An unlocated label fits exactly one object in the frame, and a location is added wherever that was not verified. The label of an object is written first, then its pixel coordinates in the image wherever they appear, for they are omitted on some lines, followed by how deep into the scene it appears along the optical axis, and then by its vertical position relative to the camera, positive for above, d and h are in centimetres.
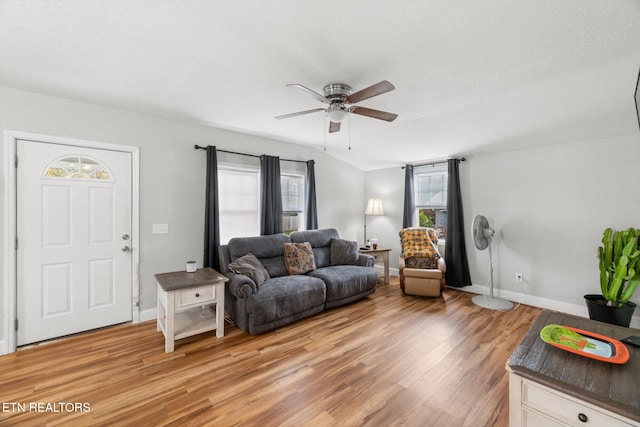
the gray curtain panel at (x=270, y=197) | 403 +31
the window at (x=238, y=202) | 382 +24
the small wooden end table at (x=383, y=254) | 473 -69
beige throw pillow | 371 -60
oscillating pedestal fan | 368 -39
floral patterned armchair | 391 -77
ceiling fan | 222 +99
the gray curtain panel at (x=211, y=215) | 348 +3
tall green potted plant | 275 -67
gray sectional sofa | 285 -81
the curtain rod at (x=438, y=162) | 434 +96
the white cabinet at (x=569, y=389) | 92 -66
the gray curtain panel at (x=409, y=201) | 497 +29
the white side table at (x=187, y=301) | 249 -84
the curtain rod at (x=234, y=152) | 348 +95
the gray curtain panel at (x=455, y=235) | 429 -32
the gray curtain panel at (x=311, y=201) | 460 +28
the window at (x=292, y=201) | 449 +27
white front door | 255 -22
